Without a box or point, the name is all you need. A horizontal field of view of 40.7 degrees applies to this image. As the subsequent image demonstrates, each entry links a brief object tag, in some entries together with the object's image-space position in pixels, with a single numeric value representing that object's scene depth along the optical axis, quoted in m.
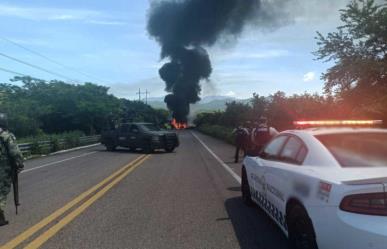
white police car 4.30
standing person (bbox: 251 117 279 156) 15.23
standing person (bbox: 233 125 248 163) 19.05
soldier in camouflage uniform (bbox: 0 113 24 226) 7.91
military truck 27.45
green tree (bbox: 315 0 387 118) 23.08
